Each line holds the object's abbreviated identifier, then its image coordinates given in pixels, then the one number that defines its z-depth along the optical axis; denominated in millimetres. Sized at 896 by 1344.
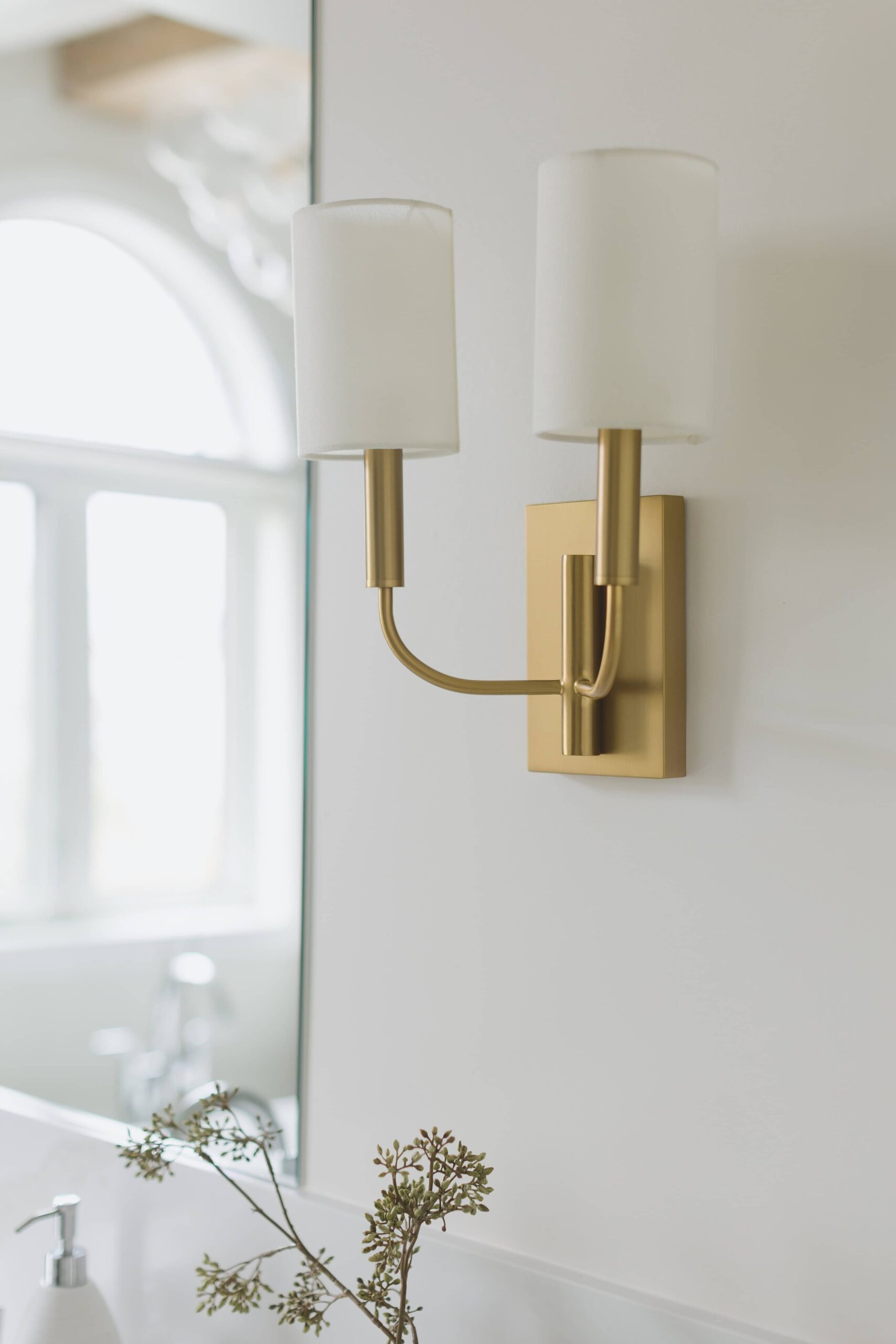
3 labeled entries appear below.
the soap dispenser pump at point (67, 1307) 964
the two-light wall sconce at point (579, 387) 659
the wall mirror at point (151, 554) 1024
